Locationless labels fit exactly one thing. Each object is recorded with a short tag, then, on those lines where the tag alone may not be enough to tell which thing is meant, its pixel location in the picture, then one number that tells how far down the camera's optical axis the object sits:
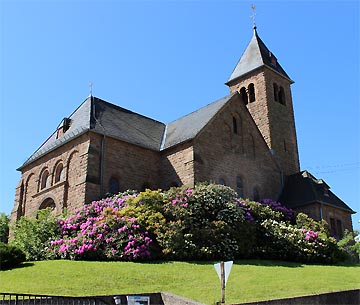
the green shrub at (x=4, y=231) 36.16
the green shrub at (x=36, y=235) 20.31
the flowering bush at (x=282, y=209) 27.81
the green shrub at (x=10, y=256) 16.84
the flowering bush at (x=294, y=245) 21.50
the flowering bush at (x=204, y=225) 19.28
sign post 11.17
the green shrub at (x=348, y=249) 23.62
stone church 25.91
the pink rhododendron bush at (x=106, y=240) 18.53
